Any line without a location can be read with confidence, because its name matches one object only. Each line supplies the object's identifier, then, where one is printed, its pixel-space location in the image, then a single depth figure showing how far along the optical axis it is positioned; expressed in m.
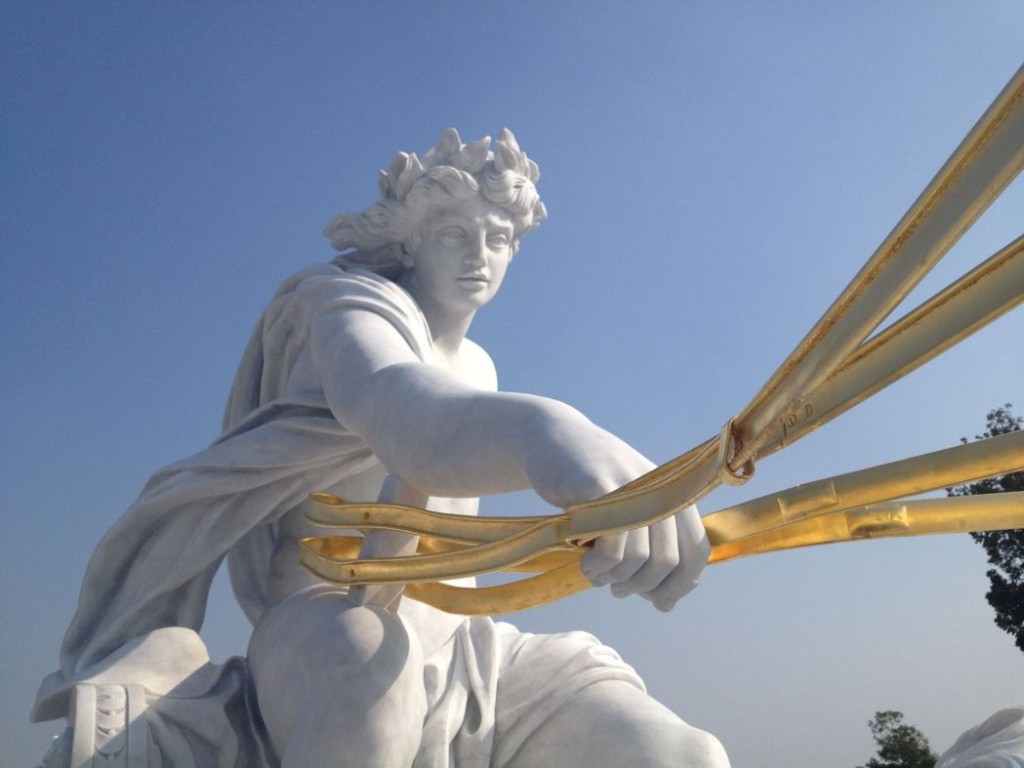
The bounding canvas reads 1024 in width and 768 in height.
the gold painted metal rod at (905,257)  1.81
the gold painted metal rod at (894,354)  1.87
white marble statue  2.97
